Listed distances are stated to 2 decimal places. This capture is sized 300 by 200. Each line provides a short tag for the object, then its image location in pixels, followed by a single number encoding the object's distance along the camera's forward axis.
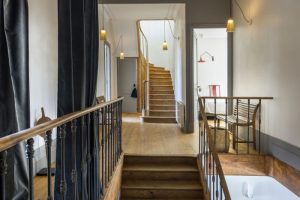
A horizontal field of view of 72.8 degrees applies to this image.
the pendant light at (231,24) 3.95
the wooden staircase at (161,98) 6.42
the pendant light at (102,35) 5.04
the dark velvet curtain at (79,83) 1.66
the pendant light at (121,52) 7.36
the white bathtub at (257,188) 3.18
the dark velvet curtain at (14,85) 1.53
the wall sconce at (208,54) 7.22
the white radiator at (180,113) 4.98
